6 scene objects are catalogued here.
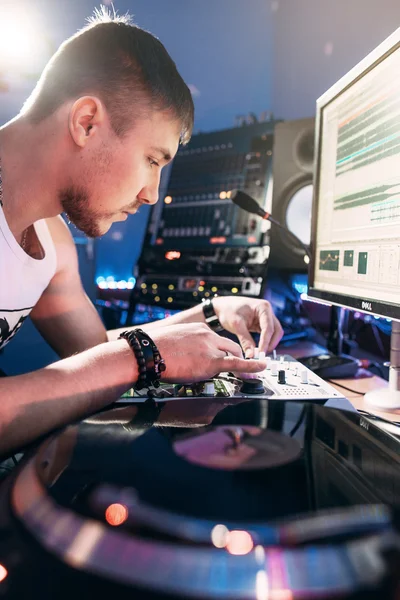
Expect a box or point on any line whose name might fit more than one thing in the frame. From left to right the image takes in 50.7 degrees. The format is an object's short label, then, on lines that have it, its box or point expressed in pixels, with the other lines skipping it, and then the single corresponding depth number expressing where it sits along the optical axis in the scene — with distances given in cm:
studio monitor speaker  130
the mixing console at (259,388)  55
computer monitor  62
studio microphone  109
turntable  20
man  74
